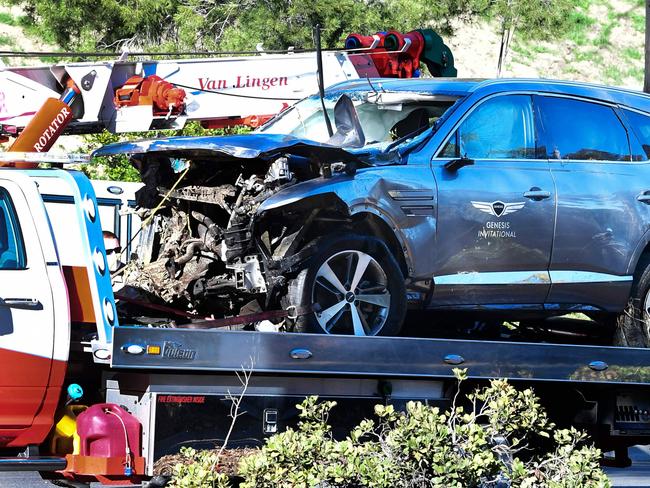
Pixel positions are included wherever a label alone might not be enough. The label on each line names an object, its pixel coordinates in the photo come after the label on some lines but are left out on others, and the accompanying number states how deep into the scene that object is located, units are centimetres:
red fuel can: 1165
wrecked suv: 1334
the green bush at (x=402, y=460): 1037
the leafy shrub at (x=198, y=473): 1009
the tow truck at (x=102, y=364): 1159
